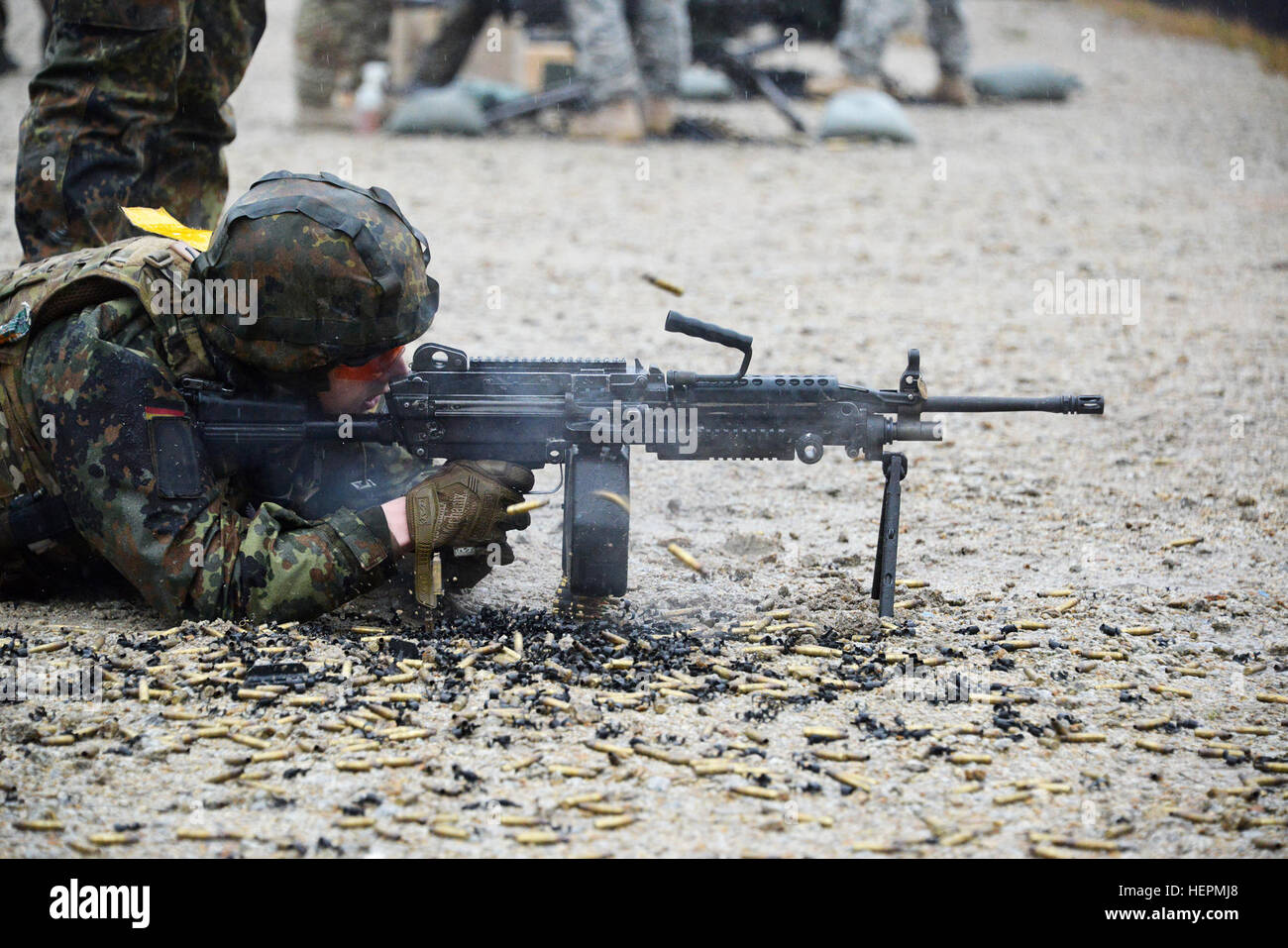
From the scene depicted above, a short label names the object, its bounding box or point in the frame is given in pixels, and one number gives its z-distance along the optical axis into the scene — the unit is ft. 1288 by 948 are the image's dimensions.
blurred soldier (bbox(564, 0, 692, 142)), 43.68
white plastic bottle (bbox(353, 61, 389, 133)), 45.70
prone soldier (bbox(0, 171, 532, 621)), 12.89
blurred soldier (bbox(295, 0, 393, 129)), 46.70
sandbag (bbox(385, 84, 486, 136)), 45.73
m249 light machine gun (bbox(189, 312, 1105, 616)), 13.75
